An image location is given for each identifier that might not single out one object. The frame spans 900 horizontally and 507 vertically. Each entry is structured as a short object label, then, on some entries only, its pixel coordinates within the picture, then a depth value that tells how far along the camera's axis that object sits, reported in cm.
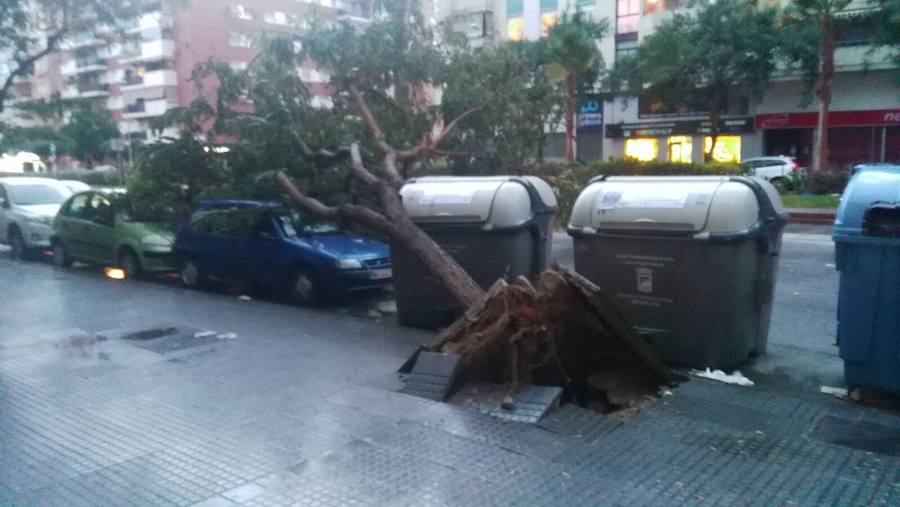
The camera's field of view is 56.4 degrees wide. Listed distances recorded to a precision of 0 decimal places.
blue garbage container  603
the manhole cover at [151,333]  901
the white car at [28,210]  1642
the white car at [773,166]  3275
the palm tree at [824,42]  2842
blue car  1079
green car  1341
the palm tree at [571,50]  3362
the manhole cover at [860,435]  548
